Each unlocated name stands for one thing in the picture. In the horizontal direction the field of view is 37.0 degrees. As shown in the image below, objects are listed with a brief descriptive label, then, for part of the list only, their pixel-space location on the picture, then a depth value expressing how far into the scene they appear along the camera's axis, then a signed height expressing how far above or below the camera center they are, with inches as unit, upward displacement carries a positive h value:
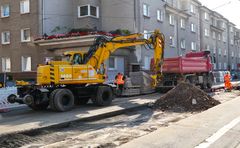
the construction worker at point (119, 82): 834.9 -7.5
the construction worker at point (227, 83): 975.1 -14.4
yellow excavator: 574.9 -1.6
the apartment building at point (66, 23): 1187.9 +198.1
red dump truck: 903.7 +20.1
